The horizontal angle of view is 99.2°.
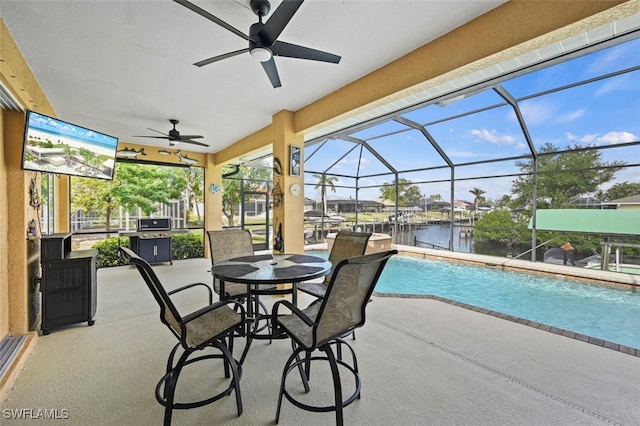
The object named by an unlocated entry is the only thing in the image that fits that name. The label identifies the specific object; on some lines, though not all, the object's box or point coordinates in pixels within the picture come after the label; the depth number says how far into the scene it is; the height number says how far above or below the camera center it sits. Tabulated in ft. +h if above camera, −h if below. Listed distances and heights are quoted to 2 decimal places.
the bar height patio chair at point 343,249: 9.32 -1.43
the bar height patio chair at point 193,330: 5.11 -2.76
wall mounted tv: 8.78 +2.22
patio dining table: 6.88 -1.76
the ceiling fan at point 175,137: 15.33 +4.08
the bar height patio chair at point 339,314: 5.03 -2.13
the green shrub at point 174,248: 22.04 -3.58
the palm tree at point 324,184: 31.81 +2.99
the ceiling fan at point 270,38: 5.75 +4.16
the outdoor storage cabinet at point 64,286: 9.60 -2.88
